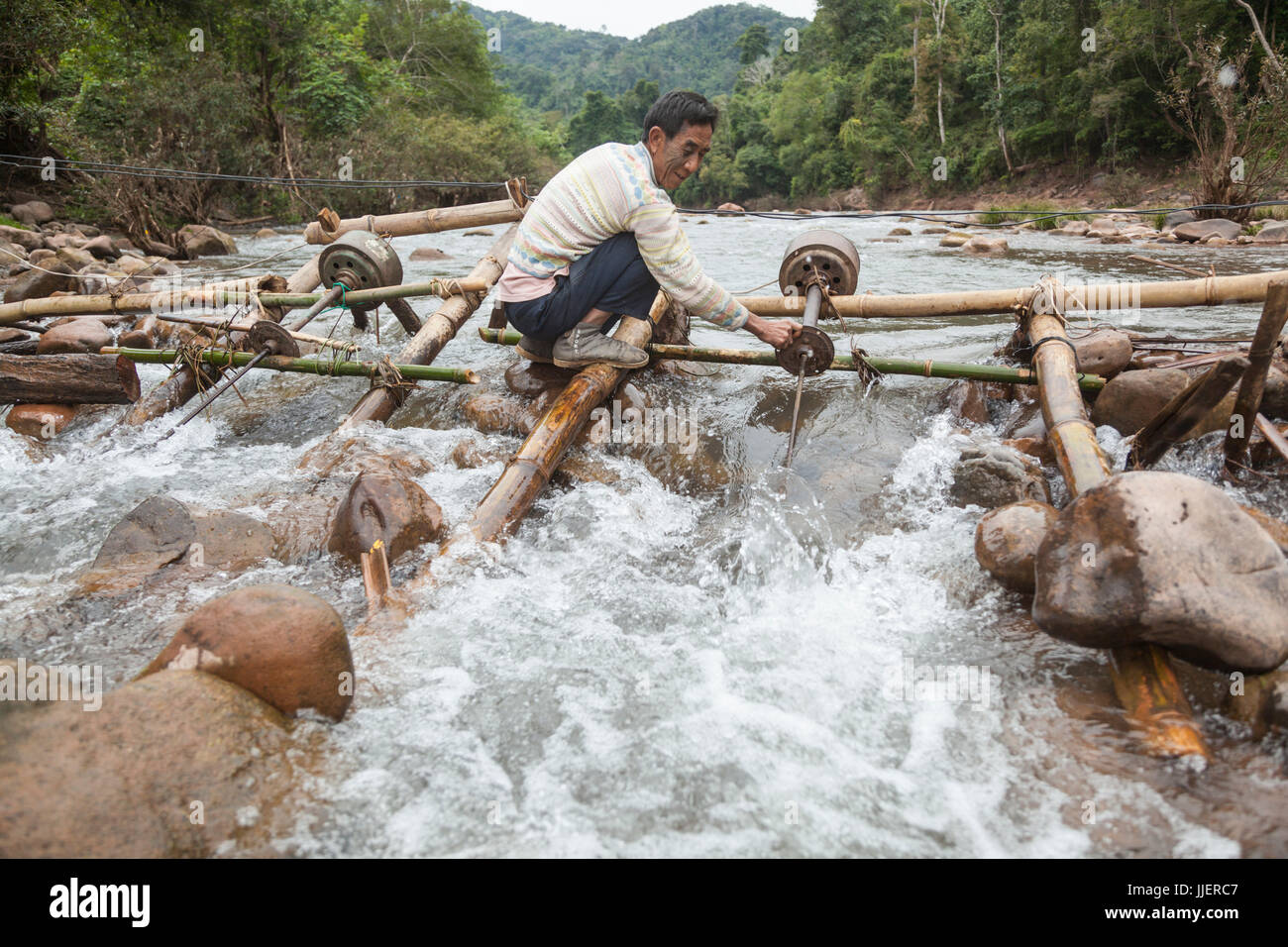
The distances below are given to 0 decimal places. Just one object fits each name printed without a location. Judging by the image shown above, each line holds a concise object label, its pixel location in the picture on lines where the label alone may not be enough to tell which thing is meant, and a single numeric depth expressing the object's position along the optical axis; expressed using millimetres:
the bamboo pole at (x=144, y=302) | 6004
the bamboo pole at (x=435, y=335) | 5039
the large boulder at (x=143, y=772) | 1741
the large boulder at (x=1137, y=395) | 4324
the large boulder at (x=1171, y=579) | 2303
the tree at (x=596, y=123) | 69812
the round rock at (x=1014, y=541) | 3135
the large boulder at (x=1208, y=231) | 14297
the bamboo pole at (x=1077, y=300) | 4578
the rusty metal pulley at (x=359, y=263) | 6105
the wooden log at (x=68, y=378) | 5293
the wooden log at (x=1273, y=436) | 3338
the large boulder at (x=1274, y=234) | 13164
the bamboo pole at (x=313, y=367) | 4848
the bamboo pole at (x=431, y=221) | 6496
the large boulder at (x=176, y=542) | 3499
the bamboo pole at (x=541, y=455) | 3676
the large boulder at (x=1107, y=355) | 4738
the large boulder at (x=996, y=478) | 3877
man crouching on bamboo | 3865
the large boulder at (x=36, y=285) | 7899
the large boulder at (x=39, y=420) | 5258
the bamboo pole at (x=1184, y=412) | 3092
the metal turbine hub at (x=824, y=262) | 5199
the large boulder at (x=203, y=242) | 13883
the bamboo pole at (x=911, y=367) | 4512
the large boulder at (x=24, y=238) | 12336
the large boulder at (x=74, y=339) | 6324
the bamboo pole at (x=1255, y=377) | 3064
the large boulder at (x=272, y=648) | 2334
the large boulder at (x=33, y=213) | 15594
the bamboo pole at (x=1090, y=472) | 2299
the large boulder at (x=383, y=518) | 3537
